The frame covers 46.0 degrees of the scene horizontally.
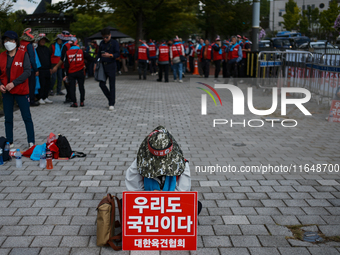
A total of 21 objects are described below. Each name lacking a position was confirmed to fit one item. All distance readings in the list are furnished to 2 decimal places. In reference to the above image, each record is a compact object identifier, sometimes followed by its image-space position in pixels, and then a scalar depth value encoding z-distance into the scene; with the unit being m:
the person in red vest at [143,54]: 18.70
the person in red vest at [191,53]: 22.81
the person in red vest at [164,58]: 17.55
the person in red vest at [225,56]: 17.40
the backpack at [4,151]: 6.31
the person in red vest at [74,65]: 10.98
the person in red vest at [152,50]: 19.93
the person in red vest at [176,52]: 17.73
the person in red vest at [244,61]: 17.12
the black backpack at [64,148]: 6.54
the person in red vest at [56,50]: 12.43
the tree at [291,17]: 69.99
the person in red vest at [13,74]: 6.60
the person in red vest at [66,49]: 11.12
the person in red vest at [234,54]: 16.18
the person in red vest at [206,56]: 18.61
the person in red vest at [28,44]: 9.12
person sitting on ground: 3.40
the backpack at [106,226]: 3.66
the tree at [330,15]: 40.75
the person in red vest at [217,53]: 17.73
